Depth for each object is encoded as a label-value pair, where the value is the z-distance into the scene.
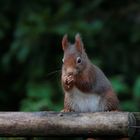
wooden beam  7.67
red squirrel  8.87
